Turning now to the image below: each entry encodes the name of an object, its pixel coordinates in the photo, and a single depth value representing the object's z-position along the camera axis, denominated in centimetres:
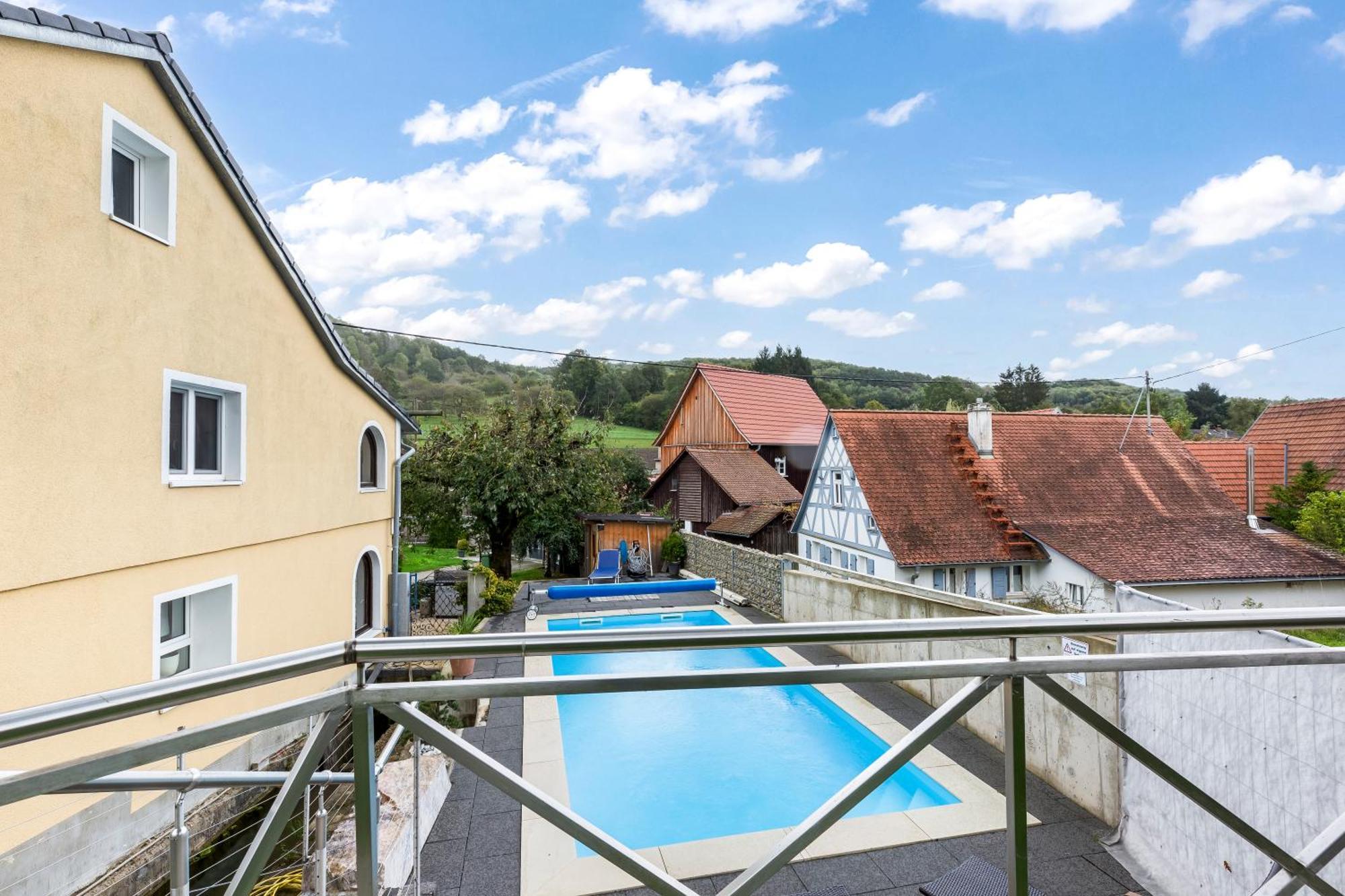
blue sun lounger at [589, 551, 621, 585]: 1634
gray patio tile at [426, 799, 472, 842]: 462
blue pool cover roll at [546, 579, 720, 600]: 1408
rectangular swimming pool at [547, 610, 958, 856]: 601
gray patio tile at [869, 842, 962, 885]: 408
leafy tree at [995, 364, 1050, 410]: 5359
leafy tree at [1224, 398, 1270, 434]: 4588
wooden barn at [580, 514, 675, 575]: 1805
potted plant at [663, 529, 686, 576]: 1736
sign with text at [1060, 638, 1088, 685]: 441
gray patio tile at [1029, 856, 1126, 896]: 383
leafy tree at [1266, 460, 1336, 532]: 1512
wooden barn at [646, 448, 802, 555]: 1956
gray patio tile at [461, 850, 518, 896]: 402
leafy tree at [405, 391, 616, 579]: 1630
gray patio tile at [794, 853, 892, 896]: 400
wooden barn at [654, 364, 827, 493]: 2700
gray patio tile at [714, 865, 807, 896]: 400
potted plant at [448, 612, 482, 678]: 780
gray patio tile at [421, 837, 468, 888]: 412
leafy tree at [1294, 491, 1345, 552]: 1328
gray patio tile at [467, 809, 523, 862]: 444
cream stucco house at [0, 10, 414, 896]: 443
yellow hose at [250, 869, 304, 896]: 334
